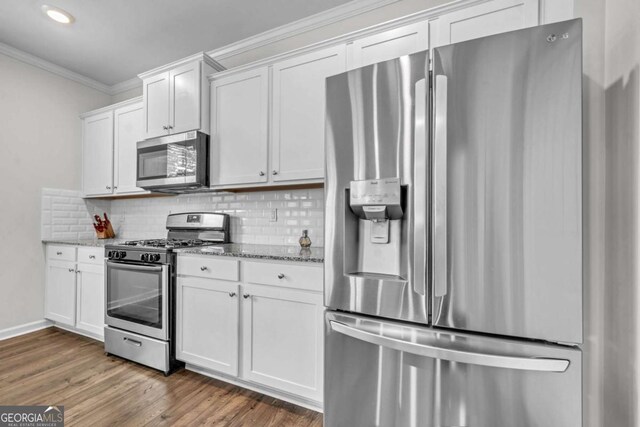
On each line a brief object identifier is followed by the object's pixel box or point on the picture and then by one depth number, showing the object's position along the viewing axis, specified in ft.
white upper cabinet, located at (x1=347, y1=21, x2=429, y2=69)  5.68
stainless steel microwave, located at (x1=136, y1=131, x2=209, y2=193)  8.00
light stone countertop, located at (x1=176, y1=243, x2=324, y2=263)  5.84
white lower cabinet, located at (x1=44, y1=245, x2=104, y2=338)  8.88
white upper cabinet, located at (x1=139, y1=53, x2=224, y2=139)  8.07
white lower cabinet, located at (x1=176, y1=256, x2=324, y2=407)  5.65
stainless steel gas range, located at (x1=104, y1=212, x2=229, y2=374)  7.16
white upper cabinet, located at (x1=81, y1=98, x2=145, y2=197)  9.96
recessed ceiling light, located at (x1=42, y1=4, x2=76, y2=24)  7.50
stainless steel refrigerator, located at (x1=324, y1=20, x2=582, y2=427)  3.03
